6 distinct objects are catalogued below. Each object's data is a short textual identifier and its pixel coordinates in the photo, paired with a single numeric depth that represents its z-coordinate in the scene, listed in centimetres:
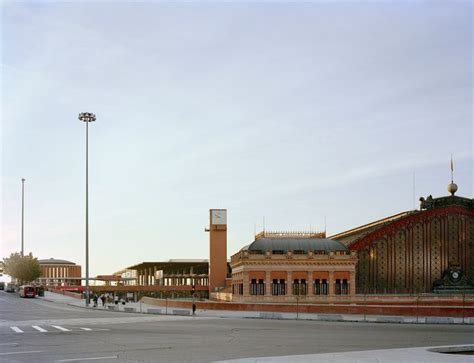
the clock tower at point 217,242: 11250
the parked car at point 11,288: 12206
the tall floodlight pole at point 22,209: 12067
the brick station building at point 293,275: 9575
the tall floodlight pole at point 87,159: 7350
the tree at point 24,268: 14538
